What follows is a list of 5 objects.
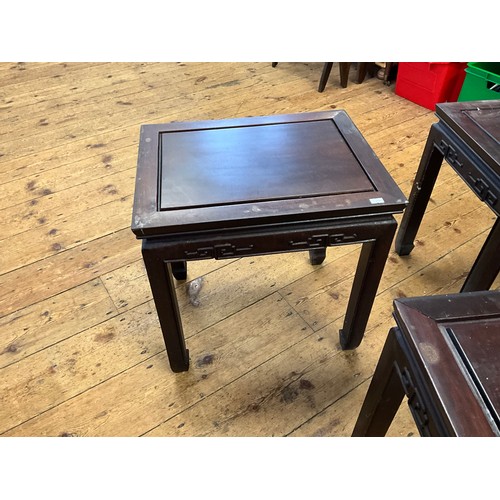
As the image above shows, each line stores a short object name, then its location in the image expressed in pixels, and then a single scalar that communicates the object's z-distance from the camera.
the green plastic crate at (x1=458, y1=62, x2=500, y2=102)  2.02
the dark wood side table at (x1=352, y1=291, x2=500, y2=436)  0.60
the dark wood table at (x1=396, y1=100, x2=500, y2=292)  1.09
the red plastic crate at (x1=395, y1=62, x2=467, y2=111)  2.24
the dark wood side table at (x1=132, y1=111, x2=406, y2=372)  0.92
